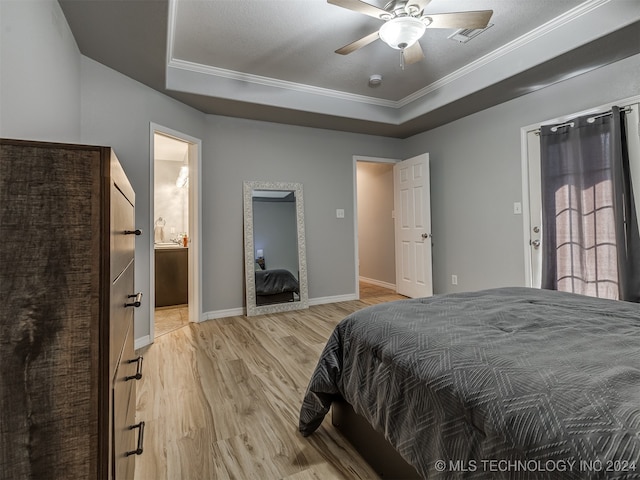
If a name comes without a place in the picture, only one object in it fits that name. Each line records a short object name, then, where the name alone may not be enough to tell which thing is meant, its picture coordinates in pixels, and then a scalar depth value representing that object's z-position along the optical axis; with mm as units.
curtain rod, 2541
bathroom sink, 4766
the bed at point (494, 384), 651
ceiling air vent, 2619
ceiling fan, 1943
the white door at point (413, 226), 4234
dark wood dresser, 560
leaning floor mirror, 3834
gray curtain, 2523
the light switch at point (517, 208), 3341
